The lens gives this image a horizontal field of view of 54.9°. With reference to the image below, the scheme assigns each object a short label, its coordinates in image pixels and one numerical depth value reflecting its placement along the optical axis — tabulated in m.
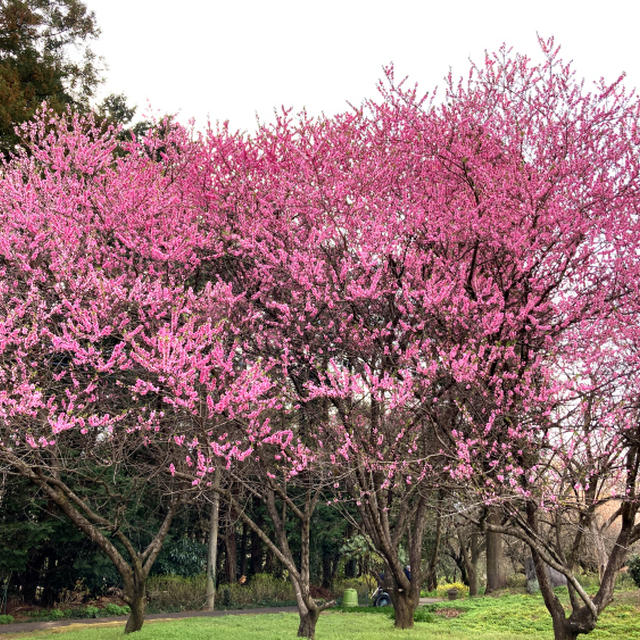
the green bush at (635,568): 15.20
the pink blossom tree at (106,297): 8.15
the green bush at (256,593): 19.55
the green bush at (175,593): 18.22
